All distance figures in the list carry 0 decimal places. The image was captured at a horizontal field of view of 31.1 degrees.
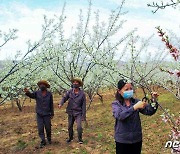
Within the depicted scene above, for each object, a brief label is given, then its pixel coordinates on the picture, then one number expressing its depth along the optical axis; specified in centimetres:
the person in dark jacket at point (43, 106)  898
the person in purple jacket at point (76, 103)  898
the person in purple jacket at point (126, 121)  488
